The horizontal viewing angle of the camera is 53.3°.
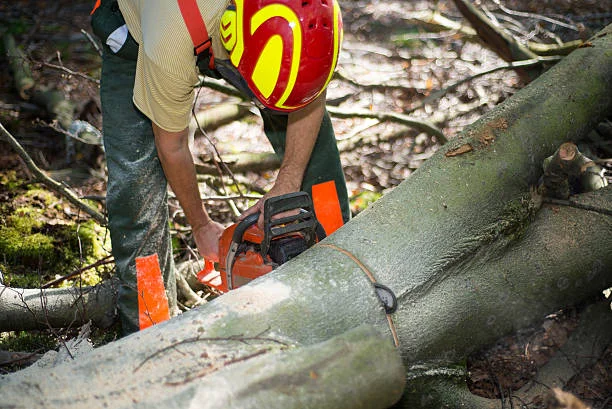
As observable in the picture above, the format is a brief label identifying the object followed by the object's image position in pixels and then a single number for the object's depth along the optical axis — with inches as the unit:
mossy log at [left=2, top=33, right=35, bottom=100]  213.2
